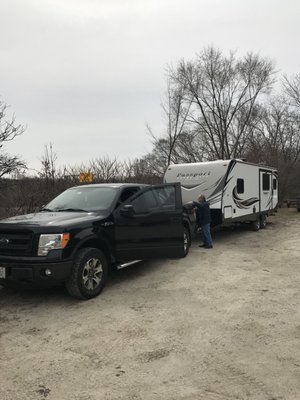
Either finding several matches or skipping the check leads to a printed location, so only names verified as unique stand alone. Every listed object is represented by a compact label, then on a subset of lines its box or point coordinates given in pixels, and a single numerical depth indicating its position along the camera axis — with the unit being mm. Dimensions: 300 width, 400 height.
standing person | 11234
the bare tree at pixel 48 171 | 12719
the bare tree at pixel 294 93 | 35906
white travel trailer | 12305
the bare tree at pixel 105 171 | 15758
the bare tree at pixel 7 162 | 10688
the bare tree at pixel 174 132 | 33000
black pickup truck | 5668
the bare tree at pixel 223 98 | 34781
